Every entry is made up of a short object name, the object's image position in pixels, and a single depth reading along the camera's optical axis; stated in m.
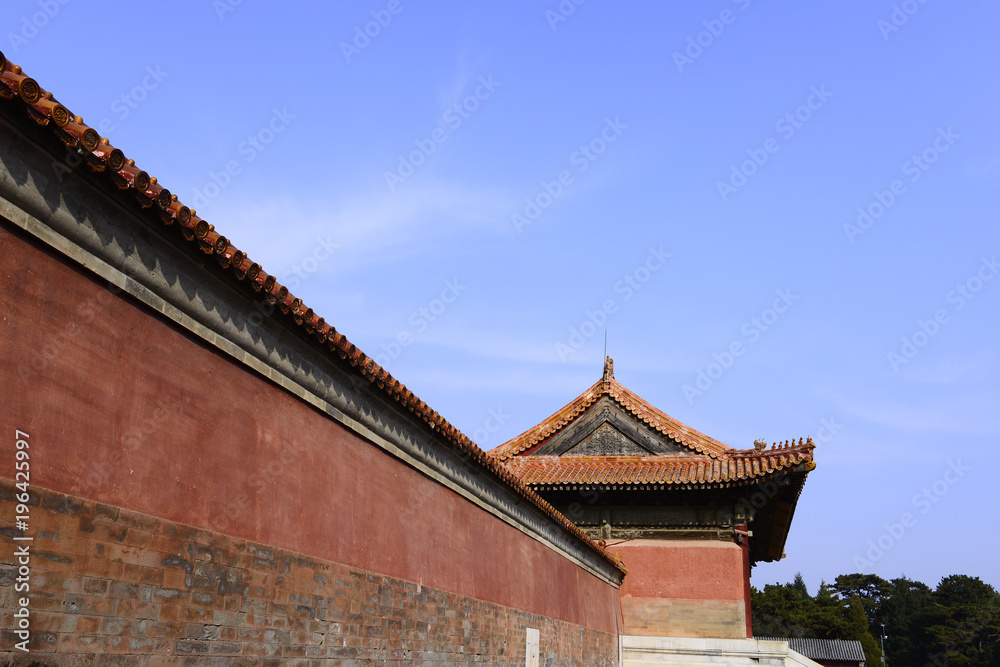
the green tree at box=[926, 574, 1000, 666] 57.69
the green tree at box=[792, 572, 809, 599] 88.57
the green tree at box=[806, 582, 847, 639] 58.34
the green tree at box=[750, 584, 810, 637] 57.75
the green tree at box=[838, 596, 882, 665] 54.06
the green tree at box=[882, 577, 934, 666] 65.94
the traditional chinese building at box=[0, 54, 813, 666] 3.57
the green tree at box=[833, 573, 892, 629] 76.25
